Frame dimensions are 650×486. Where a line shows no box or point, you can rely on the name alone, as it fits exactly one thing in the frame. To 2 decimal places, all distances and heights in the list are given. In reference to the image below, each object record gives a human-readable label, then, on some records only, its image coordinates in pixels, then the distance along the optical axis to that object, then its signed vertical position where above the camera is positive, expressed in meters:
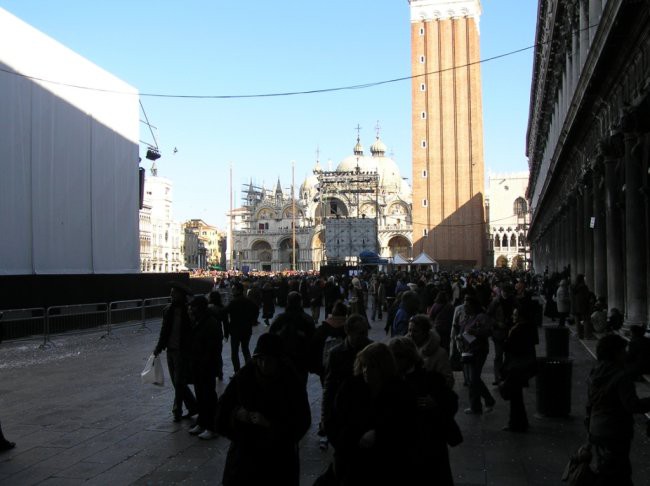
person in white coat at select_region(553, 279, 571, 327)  17.02 -0.99
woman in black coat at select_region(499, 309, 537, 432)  7.03 -1.06
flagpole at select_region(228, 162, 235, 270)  97.25 +1.11
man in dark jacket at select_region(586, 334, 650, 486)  4.24 -0.97
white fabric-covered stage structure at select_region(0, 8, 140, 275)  20.36 +3.63
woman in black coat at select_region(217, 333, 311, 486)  3.84 -0.85
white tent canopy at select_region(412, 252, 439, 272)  37.12 +0.21
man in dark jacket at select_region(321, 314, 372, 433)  4.37 -0.64
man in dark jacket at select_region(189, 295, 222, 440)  7.07 -0.97
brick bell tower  65.81 +12.27
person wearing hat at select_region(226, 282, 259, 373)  9.95 -0.71
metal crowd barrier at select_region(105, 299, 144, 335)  18.71 -1.30
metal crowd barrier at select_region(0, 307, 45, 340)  15.66 -1.25
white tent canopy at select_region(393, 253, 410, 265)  40.00 +0.19
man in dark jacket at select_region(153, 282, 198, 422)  7.57 -0.83
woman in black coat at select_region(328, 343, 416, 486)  3.46 -0.81
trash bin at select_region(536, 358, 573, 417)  7.59 -1.36
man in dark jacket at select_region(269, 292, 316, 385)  6.93 -0.67
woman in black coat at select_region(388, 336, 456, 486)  3.55 -0.82
